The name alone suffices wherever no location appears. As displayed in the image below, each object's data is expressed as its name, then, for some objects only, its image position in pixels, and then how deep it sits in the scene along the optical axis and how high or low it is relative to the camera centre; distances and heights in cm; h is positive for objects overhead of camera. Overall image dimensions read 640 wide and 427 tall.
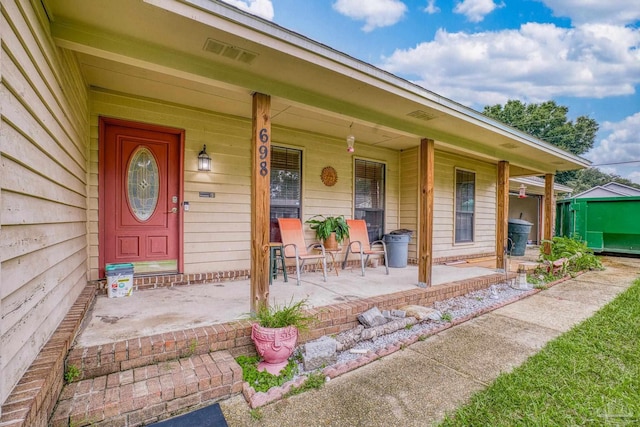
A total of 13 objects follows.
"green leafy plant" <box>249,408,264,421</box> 177 -122
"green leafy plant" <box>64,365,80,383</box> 180 -98
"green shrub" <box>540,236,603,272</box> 608 -82
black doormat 171 -121
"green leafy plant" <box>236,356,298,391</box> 210 -119
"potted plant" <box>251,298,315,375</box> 224 -93
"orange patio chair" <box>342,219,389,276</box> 505 -40
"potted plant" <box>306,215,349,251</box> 475 -26
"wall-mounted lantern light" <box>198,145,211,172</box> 385 +69
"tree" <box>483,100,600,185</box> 2711 +859
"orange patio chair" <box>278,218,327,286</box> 429 -35
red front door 342 +20
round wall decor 509 +65
